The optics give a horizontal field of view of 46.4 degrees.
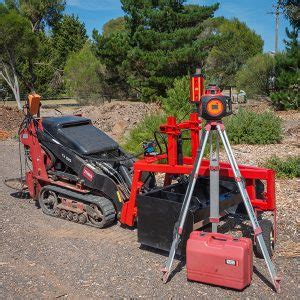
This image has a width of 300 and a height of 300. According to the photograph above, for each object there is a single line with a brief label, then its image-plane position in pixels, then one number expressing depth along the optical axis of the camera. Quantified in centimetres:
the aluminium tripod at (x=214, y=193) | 330
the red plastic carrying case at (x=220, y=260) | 311
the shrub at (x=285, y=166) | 606
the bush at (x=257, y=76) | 1956
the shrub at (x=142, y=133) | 791
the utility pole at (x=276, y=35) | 2832
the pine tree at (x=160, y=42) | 1748
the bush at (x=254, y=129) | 855
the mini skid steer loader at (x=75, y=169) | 462
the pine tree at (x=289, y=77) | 1644
